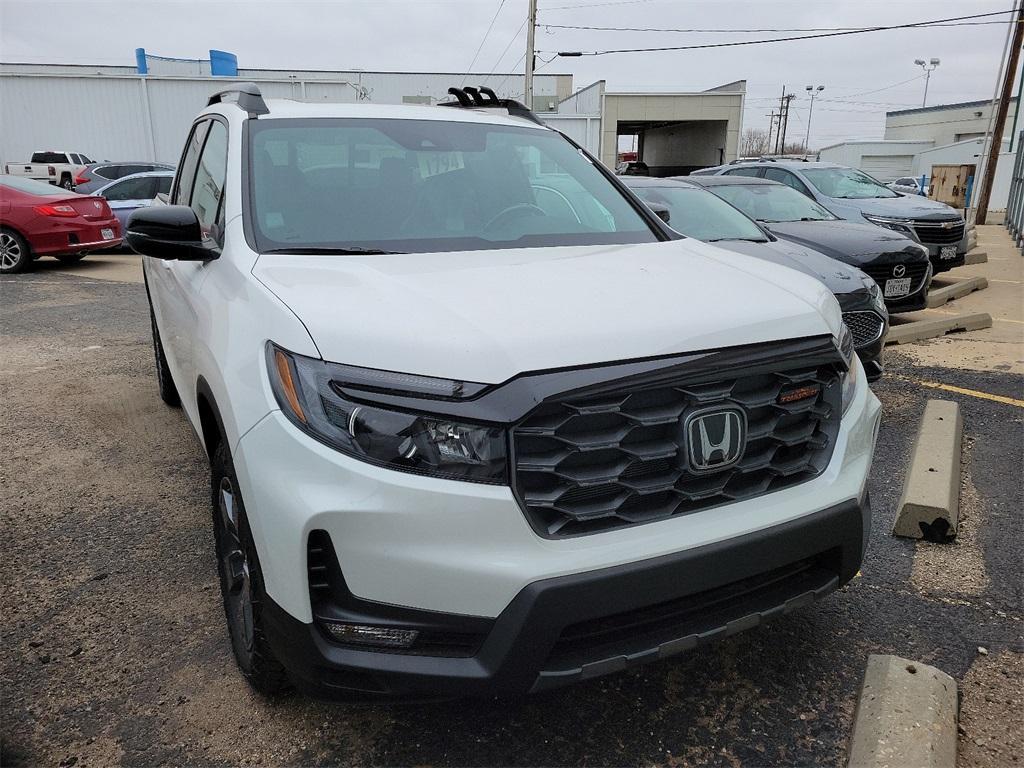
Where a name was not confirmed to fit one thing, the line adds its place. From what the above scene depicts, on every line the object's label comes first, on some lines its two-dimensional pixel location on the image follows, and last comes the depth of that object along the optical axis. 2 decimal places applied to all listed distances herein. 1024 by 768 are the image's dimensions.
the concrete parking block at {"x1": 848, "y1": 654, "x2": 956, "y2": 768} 2.03
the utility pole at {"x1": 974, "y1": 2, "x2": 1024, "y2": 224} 20.67
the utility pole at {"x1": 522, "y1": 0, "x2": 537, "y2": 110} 29.23
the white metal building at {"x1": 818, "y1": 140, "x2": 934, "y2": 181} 53.16
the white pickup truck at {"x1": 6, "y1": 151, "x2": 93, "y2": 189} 24.62
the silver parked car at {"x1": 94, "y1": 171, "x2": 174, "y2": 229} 13.82
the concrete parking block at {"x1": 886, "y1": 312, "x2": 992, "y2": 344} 7.12
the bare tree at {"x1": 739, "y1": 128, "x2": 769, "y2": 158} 111.94
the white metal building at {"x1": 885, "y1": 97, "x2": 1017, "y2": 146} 55.56
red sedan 11.02
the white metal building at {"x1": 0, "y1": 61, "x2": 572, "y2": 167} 26.58
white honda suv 1.73
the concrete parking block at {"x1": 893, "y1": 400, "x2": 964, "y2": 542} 3.38
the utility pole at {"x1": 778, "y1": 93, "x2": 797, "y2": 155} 90.69
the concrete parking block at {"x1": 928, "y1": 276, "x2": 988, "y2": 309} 9.27
